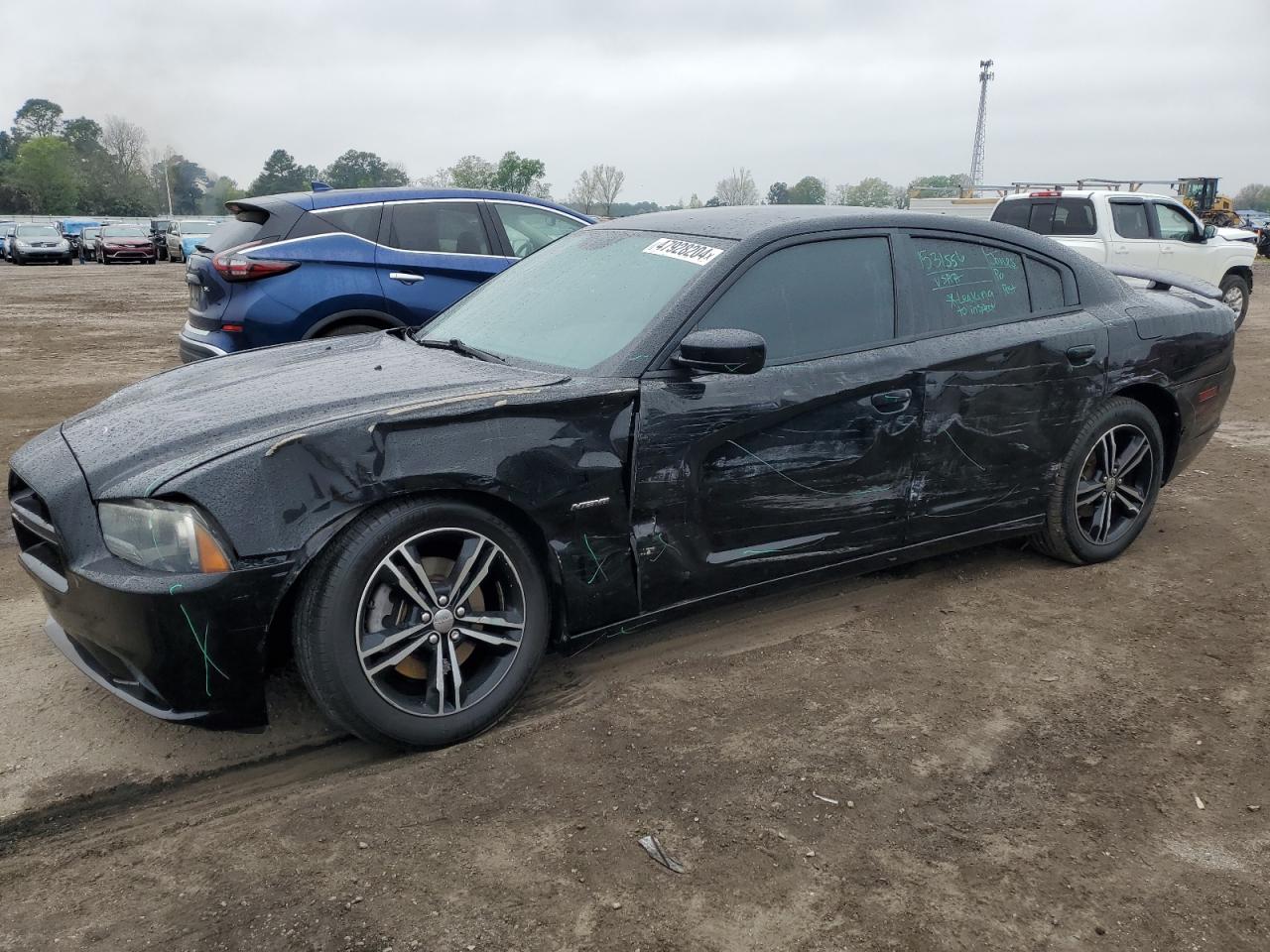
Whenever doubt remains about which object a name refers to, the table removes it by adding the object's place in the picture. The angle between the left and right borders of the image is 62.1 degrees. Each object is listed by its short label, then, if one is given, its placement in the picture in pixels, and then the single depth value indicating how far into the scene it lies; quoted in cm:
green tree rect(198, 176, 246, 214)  11719
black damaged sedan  282
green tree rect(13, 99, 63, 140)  11888
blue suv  665
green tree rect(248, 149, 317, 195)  10499
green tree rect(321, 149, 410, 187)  11519
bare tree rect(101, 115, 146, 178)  10250
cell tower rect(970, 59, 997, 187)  7964
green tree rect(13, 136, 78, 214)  8050
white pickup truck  1253
